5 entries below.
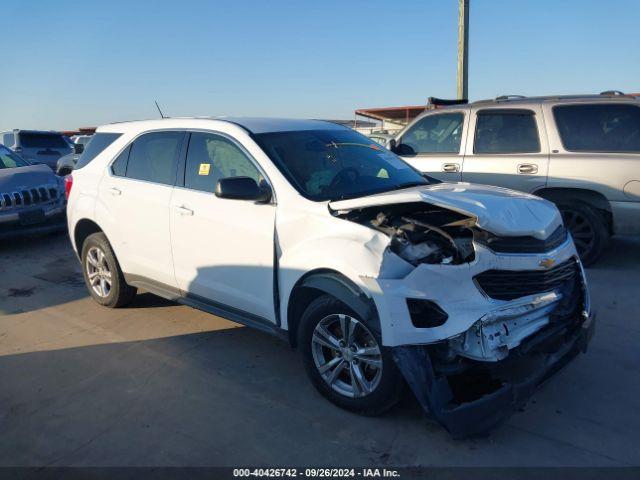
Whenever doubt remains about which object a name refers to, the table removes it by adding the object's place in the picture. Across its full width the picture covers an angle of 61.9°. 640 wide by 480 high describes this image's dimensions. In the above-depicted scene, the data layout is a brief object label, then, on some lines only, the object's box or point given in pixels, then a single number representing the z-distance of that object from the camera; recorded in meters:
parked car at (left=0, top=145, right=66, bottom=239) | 7.89
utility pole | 11.42
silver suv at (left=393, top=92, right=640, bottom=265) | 5.98
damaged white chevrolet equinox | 2.94
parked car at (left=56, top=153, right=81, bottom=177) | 13.48
